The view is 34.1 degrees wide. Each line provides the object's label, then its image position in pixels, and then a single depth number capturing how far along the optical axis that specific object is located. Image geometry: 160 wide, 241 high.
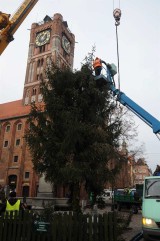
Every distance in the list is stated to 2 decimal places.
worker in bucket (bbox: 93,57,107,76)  14.51
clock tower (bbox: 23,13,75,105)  44.06
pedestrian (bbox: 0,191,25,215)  7.96
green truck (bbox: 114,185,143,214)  22.77
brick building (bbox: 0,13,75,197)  36.66
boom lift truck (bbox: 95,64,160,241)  6.94
